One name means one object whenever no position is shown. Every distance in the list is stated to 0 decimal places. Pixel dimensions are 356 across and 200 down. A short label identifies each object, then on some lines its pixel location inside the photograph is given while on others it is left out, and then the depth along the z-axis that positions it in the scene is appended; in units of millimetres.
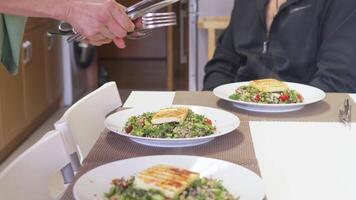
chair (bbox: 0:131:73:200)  875
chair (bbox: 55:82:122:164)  1157
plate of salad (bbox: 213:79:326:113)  1325
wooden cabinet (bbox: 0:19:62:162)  2879
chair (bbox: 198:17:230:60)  2752
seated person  1820
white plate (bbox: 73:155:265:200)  798
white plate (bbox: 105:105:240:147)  1056
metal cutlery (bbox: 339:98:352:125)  1265
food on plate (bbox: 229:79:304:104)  1335
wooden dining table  1005
